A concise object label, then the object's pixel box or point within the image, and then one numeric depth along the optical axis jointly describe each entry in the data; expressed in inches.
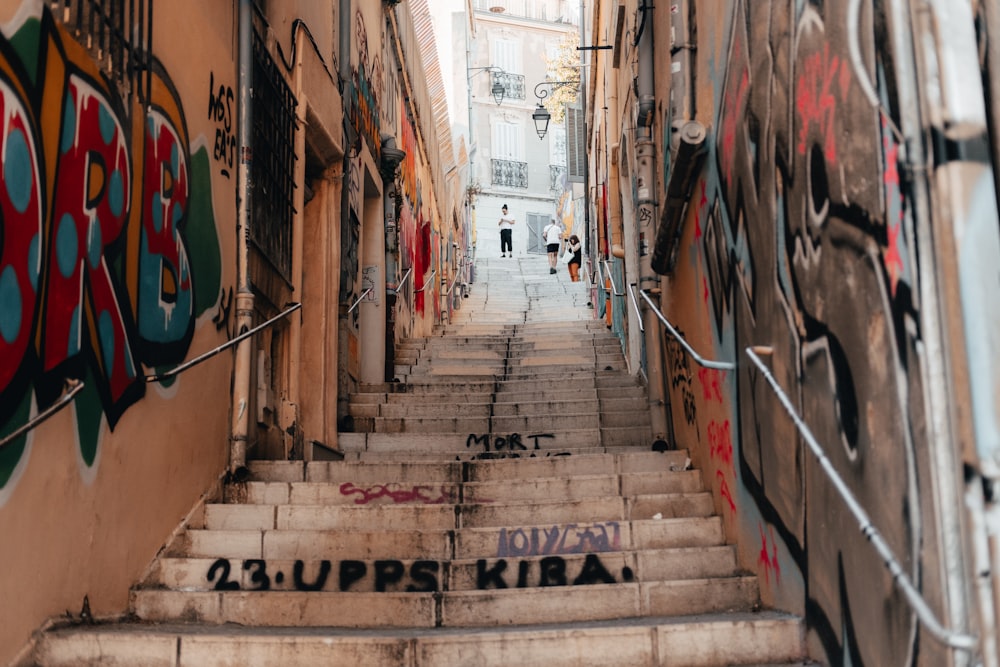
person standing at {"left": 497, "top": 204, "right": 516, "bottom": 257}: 1297.6
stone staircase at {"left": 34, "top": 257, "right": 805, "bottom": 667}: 170.9
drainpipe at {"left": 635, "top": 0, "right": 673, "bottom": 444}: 309.1
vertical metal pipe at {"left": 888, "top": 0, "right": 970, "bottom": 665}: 102.7
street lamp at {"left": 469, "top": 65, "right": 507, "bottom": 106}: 1574.8
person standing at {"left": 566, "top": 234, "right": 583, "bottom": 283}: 974.4
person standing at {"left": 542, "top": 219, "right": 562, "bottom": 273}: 1077.1
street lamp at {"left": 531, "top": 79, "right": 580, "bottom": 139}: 902.4
